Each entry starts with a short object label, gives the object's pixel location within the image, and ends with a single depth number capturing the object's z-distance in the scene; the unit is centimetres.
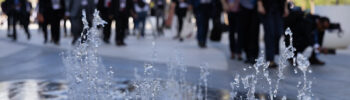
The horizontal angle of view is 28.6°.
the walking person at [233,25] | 1048
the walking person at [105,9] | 1486
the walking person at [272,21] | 946
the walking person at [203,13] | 1347
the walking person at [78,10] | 1426
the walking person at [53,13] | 1475
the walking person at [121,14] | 1516
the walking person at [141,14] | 1878
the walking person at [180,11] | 1698
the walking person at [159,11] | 2052
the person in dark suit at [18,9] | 1741
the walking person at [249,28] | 1018
